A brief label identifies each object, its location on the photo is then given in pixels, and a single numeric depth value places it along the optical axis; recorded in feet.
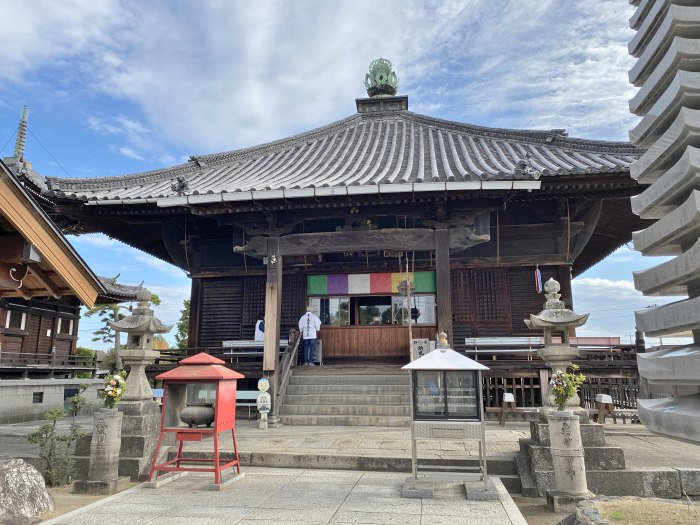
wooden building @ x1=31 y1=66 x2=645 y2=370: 37.42
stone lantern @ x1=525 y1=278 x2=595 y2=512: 18.58
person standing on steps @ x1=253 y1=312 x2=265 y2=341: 48.73
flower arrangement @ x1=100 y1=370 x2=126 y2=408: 22.67
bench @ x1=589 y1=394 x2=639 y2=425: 31.55
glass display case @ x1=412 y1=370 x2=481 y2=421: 20.22
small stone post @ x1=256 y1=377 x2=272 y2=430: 33.12
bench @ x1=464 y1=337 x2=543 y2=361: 40.37
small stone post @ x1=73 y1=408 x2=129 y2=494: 21.09
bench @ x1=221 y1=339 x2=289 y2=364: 43.93
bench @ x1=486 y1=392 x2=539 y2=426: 34.63
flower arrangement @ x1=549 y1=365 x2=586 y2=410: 20.38
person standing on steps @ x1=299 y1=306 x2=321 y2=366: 44.34
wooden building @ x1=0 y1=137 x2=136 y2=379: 13.83
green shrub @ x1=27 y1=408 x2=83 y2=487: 22.57
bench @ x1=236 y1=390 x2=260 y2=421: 38.01
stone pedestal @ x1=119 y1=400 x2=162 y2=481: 23.45
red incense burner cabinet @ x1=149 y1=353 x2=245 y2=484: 21.02
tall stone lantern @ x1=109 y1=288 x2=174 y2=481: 23.70
